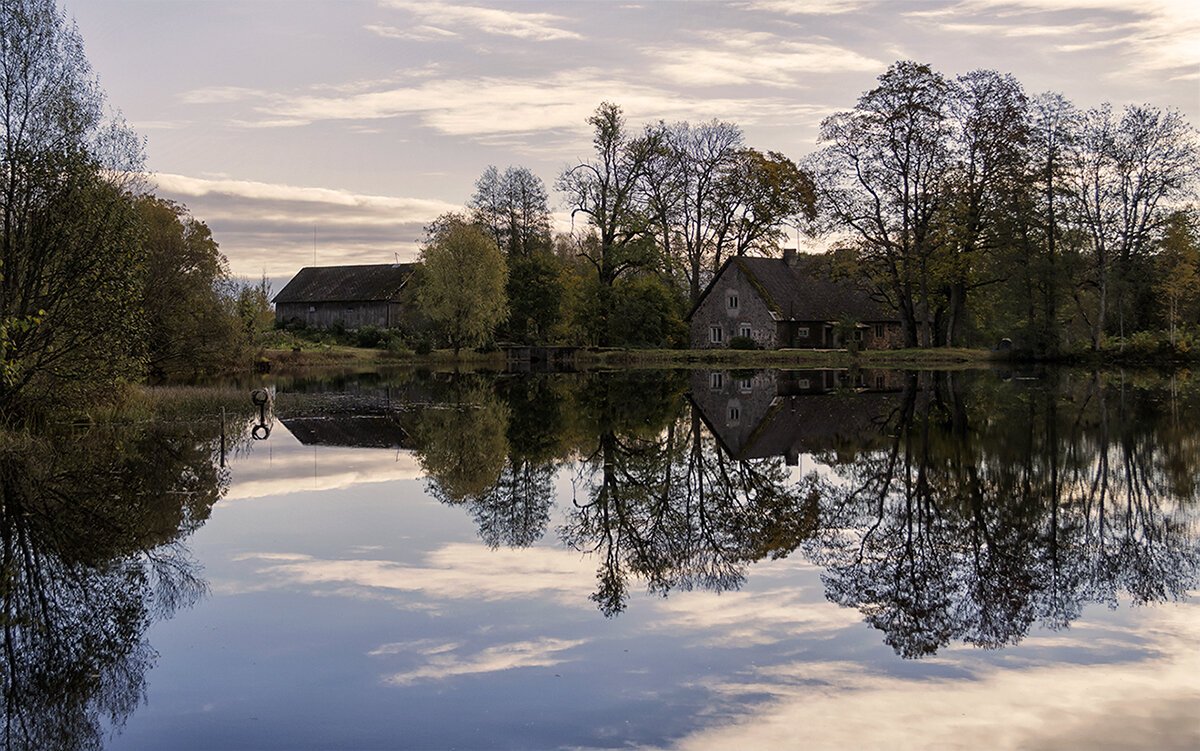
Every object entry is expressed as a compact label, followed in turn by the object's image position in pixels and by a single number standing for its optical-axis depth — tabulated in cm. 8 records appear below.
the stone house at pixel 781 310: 6438
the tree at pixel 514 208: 7344
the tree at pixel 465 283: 5825
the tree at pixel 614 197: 5878
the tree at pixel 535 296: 6625
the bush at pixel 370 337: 6750
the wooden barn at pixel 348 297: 7538
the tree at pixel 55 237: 1781
